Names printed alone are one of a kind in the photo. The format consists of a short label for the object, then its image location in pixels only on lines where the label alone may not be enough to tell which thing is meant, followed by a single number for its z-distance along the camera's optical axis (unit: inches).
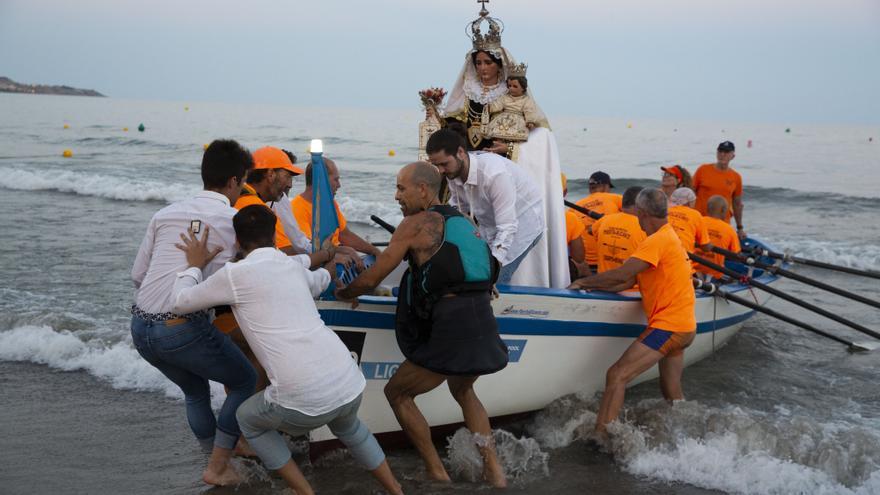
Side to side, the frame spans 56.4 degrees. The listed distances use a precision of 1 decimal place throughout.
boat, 200.4
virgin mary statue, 240.4
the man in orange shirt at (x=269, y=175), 203.8
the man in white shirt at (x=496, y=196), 203.0
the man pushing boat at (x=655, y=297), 221.1
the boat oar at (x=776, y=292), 275.3
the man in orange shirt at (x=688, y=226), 294.8
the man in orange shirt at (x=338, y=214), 235.5
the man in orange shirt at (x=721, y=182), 422.9
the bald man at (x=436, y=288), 173.8
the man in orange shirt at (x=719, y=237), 317.7
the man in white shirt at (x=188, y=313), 167.5
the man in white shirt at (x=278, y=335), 153.4
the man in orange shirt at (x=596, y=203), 299.6
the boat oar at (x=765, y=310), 265.1
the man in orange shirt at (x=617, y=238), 255.9
